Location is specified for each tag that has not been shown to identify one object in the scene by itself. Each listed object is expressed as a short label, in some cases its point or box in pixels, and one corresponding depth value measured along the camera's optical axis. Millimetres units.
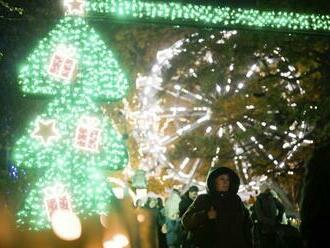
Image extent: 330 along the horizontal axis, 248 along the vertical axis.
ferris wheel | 9242
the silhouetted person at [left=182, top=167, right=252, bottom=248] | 4867
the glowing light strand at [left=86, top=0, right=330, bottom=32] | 7363
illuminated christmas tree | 10039
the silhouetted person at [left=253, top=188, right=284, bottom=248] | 8250
